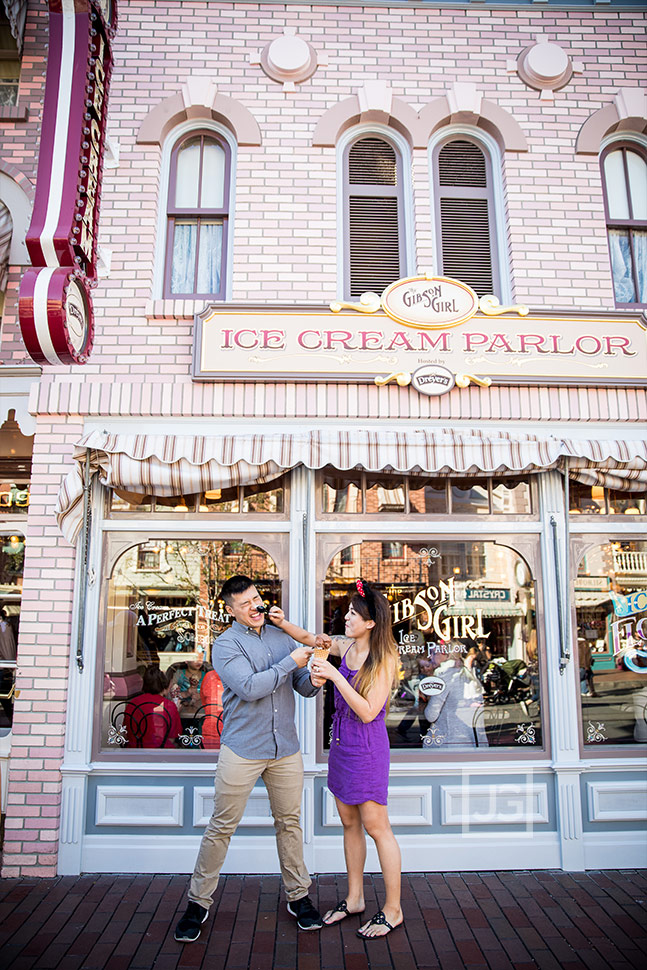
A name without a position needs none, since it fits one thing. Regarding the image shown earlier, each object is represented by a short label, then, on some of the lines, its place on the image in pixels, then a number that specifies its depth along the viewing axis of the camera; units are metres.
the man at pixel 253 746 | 3.73
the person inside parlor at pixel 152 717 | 4.96
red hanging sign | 4.04
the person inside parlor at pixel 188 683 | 5.07
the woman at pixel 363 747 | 3.71
